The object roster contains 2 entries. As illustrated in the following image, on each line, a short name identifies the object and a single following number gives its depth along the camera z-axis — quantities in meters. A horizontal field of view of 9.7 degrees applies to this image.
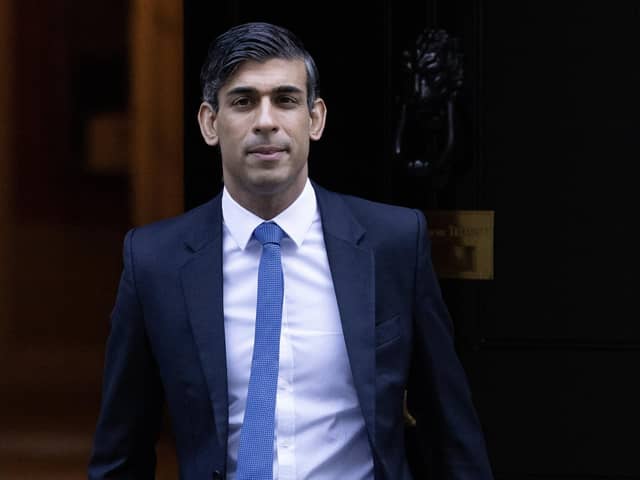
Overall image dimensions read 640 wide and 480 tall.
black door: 6.25
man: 5.26
